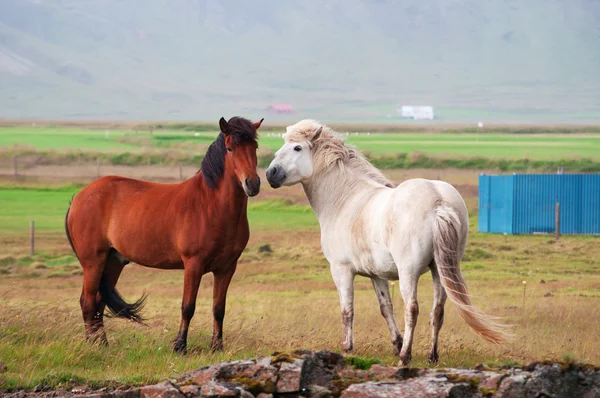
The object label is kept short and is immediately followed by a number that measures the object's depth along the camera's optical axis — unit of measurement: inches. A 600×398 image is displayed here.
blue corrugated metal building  2997.0
